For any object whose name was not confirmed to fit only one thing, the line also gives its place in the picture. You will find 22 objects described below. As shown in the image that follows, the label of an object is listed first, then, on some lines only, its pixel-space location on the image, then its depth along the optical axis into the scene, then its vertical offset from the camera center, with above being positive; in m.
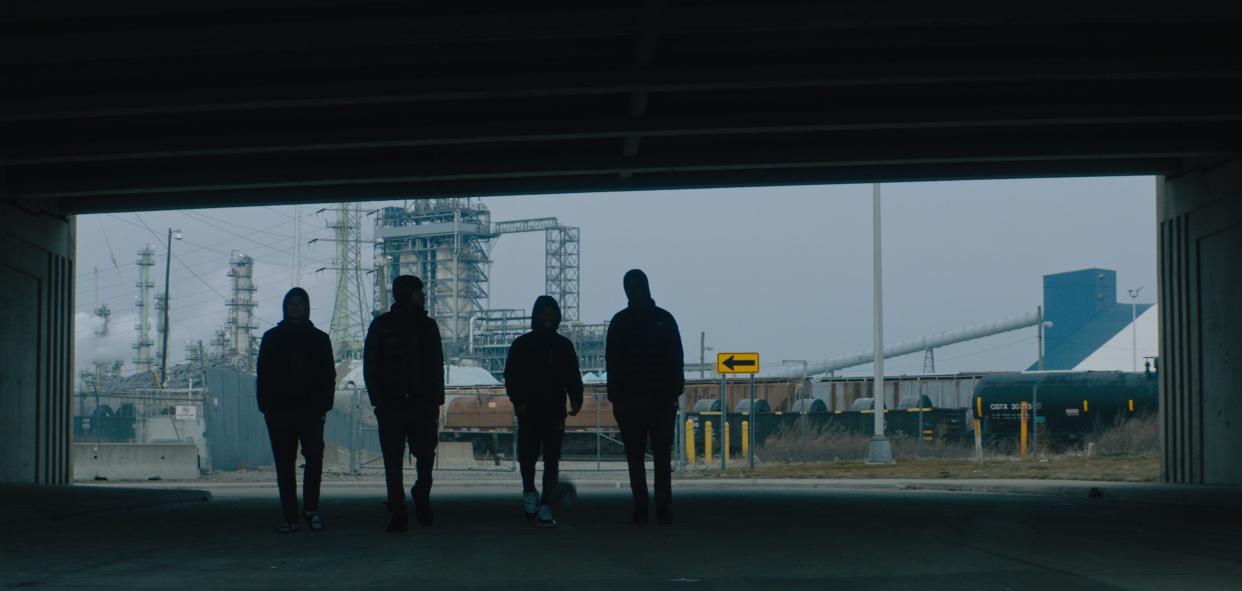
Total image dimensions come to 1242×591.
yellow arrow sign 27.23 +0.31
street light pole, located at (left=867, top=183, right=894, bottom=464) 30.14 +0.17
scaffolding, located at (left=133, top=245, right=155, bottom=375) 128.00 +6.61
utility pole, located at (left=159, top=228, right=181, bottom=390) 72.51 +5.03
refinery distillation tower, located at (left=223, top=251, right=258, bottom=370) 132.12 +6.57
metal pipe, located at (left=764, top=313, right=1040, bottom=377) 118.56 +3.09
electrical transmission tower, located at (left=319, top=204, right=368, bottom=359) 89.88 +6.02
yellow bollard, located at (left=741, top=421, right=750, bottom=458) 38.81 -1.80
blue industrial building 100.69 +4.48
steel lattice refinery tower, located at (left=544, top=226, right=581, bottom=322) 122.06 +9.89
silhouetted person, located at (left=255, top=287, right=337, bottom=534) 10.52 -0.01
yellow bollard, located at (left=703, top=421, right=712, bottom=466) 34.49 -1.61
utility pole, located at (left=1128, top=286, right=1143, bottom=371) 82.90 +2.23
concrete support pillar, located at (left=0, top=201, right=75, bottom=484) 19.05 +0.52
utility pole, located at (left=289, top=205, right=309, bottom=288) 94.81 +9.40
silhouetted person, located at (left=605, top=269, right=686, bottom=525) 10.57 +0.07
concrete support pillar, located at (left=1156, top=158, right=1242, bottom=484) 17.39 +0.70
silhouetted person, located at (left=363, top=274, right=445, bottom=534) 10.30 -0.01
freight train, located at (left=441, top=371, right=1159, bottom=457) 41.41 -1.18
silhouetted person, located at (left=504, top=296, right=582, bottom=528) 10.63 -0.02
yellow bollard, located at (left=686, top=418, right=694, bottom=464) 35.16 -1.63
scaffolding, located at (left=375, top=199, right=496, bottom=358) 111.81 +10.27
